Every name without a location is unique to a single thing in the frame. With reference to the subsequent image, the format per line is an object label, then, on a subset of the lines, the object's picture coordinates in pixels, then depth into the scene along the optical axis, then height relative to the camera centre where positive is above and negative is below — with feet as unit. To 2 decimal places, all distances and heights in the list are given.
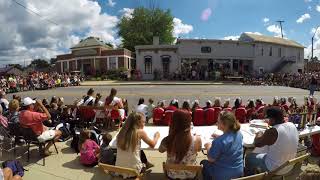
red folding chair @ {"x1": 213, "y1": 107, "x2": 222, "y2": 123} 21.88 -3.31
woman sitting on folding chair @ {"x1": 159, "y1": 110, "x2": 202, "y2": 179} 9.66 -3.00
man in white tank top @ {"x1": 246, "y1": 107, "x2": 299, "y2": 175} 10.25 -3.03
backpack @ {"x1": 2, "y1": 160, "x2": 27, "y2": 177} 11.30 -4.64
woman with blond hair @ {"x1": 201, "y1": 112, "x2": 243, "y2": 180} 9.56 -3.24
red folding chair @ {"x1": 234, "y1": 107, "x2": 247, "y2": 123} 21.72 -3.48
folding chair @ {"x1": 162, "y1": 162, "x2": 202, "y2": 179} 9.52 -3.94
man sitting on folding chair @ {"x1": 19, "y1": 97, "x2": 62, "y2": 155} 14.84 -2.78
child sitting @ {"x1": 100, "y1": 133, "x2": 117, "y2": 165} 12.12 -4.29
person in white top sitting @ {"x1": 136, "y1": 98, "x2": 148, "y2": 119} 22.56 -2.89
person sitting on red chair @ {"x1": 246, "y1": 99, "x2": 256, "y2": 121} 21.97 -3.28
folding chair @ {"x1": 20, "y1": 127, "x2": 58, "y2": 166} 14.67 -3.86
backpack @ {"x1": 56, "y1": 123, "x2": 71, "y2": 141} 18.14 -4.31
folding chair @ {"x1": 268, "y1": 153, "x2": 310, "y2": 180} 9.57 -4.03
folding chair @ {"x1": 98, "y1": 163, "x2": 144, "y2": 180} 9.53 -4.07
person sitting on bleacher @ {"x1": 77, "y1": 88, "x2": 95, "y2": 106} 21.43 -1.93
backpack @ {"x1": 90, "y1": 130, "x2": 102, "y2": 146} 15.19 -4.06
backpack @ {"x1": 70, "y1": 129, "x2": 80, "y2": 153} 16.38 -4.81
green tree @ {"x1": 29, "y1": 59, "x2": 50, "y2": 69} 188.71 +17.89
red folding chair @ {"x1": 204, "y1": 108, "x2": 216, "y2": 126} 21.70 -3.66
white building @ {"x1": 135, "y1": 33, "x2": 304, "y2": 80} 85.87 +9.75
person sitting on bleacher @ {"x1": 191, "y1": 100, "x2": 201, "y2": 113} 22.25 -2.76
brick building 96.14 +10.86
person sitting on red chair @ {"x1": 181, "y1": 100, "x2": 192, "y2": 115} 20.49 -2.39
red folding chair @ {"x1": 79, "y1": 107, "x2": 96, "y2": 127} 20.89 -3.35
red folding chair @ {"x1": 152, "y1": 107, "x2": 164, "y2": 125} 22.51 -3.69
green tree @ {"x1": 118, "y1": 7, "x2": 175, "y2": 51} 128.29 +33.60
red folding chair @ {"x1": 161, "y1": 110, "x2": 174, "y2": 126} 21.71 -3.76
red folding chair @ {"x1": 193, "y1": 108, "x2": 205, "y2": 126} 21.68 -3.77
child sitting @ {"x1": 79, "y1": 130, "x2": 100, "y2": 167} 14.11 -4.82
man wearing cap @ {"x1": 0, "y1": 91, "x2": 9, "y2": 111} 22.10 -2.25
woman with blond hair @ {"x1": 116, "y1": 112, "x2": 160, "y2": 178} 10.15 -2.99
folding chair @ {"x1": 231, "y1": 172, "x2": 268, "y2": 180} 8.53 -3.99
